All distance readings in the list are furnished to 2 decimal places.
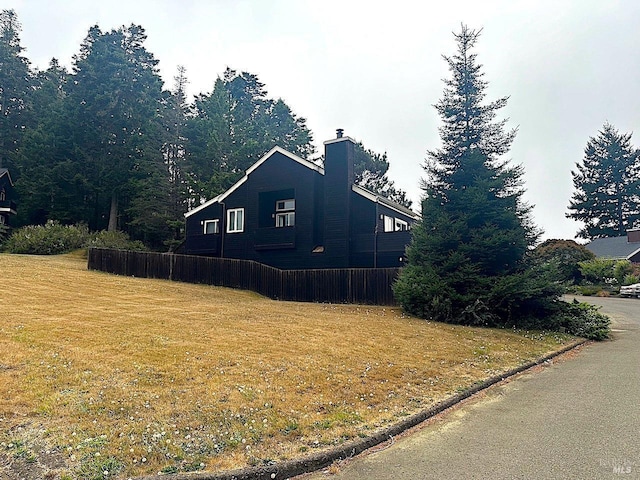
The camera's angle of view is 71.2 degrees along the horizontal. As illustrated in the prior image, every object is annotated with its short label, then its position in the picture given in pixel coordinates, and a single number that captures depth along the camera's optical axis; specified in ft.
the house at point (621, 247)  144.05
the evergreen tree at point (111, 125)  135.13
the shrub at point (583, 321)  46.24
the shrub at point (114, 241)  112.37
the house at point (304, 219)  80.28
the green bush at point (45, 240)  109.19
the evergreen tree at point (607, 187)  194.08
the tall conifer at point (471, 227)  48.98
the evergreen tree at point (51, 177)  132.87
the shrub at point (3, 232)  118.22
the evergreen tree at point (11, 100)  164.35
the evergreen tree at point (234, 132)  128.77
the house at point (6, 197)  143.95
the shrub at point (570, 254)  121.19
